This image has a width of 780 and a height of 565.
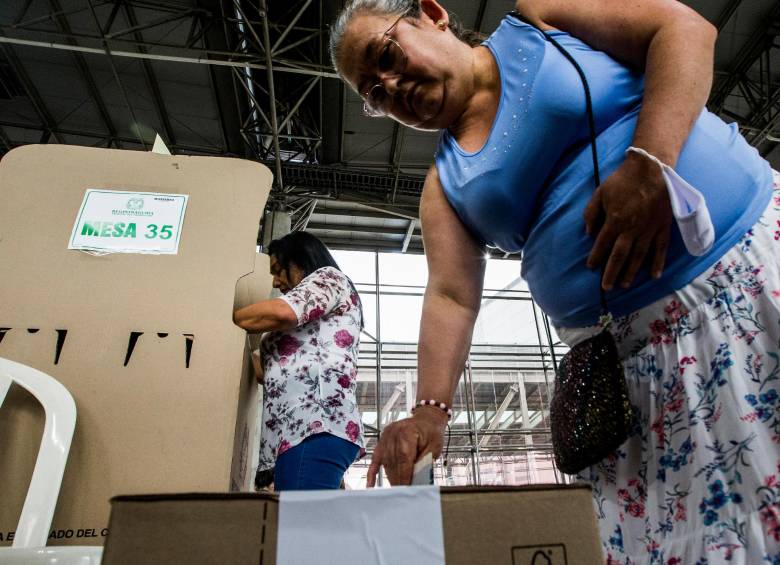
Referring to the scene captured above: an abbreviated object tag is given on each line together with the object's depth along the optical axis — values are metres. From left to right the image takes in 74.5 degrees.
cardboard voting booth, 0.90
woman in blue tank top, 0.41
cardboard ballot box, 0.24
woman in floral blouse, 1.05
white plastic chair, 0.77
